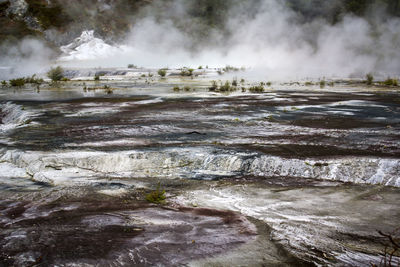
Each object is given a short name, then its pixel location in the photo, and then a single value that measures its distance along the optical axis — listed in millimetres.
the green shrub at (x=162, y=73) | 30875
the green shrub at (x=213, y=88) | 19275
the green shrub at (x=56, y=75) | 27703
